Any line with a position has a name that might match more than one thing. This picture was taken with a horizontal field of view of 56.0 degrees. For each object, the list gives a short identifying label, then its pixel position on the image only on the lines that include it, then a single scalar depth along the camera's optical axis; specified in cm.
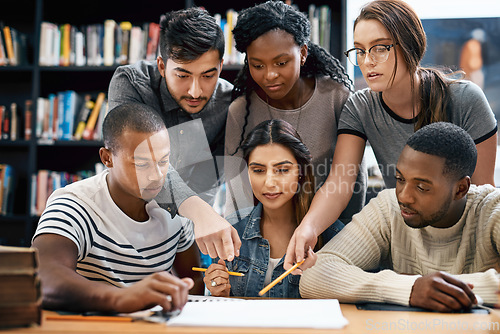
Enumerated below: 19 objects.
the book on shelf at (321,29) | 264
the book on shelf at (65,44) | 282
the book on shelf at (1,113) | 289
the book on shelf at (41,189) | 281
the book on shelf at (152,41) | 277
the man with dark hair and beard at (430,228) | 122
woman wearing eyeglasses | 147
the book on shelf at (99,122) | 282
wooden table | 82
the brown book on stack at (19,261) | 81
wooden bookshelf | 279
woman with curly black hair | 158
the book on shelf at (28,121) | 283
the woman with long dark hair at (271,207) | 152
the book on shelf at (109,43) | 280
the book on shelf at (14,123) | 286
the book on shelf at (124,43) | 279
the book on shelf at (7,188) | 283
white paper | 87
